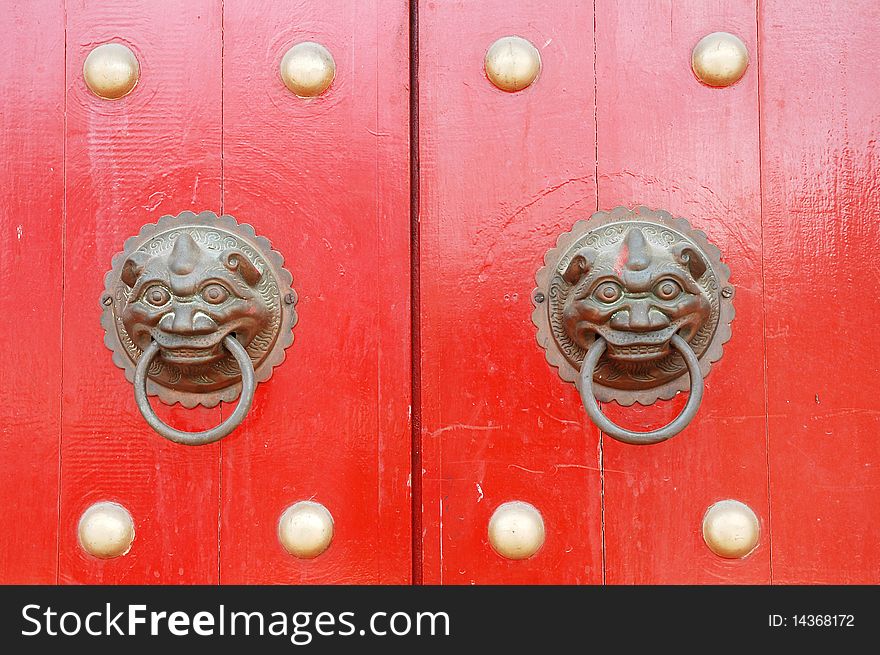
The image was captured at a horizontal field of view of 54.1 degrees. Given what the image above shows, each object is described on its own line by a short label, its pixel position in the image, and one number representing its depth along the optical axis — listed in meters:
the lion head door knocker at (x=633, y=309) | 0.84
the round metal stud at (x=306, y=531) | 0.90
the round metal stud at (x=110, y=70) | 0.93
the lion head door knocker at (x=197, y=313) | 0.85
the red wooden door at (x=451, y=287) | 0.91
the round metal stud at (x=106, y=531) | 0.91
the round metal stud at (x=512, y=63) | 0.92
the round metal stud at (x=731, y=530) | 0.90
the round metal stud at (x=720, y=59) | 0.92
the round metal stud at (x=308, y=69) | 0.93
